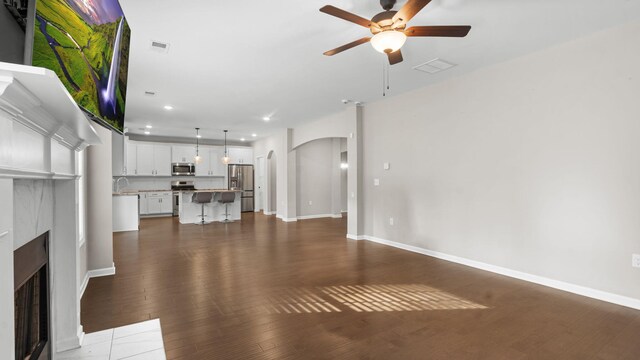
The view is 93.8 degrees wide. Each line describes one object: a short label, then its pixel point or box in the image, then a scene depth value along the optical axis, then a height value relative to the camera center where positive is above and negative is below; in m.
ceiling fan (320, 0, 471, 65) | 2.21 +1.19
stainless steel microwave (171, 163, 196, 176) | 10.05 +0.54
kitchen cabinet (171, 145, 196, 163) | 10.03 +1.07
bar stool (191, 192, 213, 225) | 8.00 -0.35
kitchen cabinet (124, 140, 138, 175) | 9.36 +0.84
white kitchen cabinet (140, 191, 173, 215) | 9.47 -0.58
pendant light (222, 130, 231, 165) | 9.60 +1.05
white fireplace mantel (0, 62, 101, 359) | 0.96 +0.03
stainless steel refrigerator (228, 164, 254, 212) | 10.83 +0.11
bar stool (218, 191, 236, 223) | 8.19 -0.37
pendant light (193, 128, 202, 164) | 9.45 +1.12
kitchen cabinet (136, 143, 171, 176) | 9.55 +0.85
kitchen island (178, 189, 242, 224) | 8.32 -0.71
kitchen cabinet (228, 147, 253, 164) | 10.85 +1.07
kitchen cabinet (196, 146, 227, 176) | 10.45 +0.76
